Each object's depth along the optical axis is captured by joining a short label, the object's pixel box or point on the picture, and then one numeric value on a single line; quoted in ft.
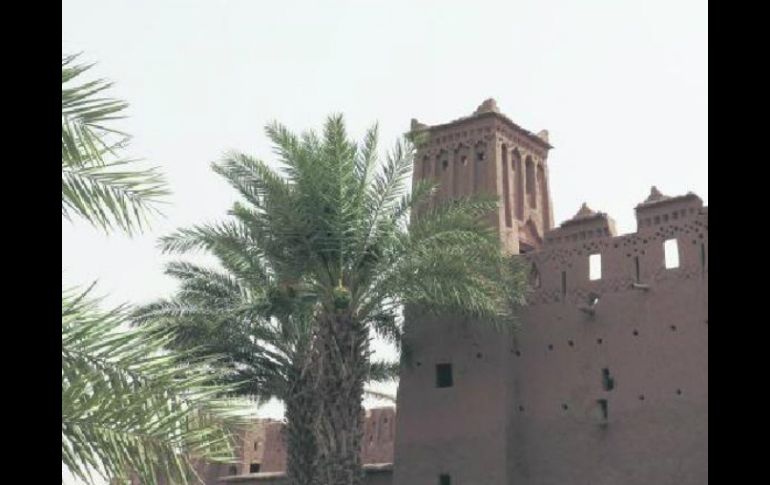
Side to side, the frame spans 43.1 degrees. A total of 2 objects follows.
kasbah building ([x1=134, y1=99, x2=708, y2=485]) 59.98
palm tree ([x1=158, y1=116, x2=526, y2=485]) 53.88
